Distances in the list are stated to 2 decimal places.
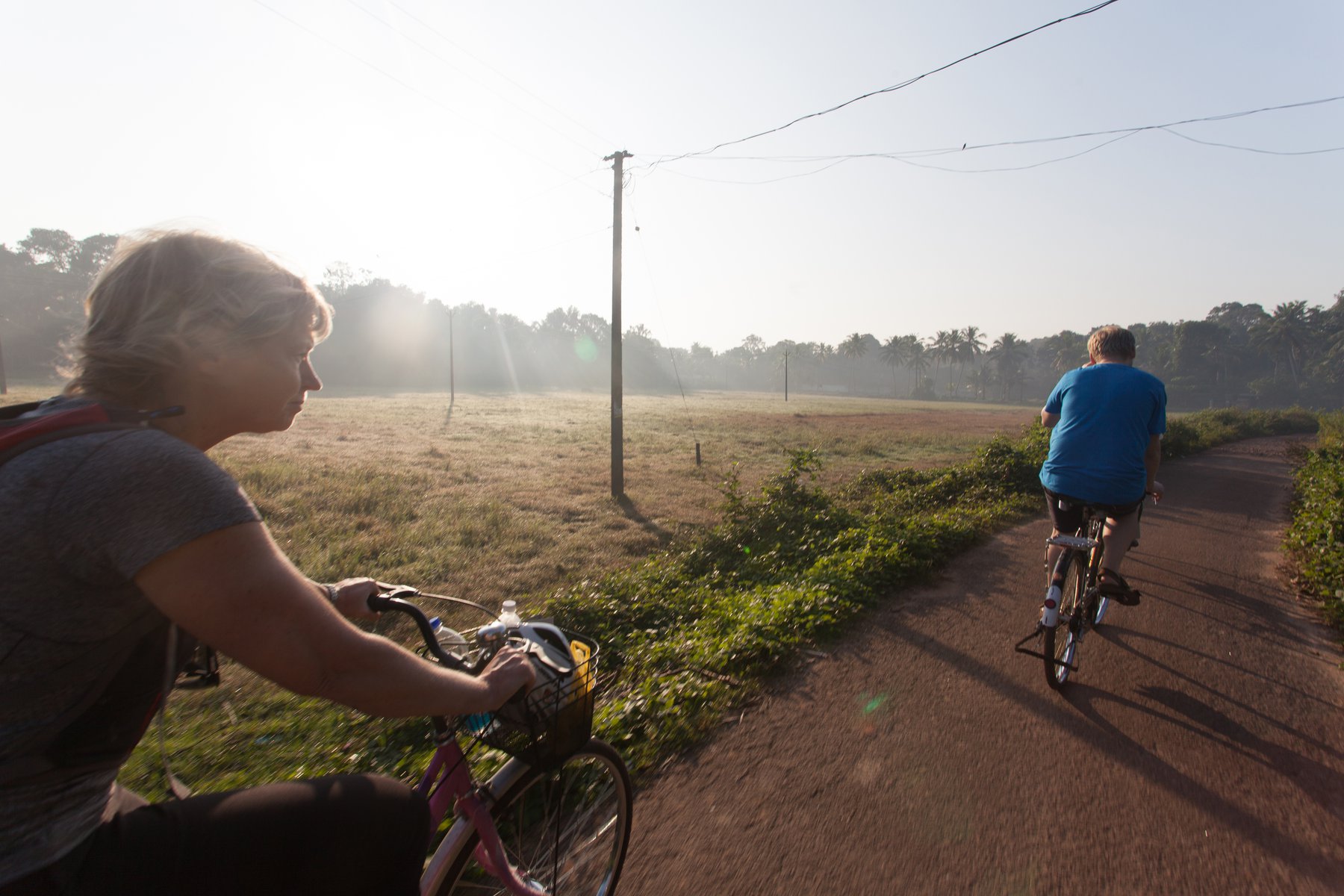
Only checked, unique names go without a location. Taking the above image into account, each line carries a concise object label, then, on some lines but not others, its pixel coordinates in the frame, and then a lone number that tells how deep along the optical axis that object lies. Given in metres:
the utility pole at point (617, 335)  13.01
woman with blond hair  1.08
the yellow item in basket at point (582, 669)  1.77
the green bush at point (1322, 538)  5.29
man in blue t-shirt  4.11
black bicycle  3.88
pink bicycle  1.71
